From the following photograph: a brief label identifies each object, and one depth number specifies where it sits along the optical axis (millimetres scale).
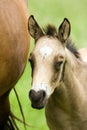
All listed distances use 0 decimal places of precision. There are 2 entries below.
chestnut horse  8250
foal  7704
